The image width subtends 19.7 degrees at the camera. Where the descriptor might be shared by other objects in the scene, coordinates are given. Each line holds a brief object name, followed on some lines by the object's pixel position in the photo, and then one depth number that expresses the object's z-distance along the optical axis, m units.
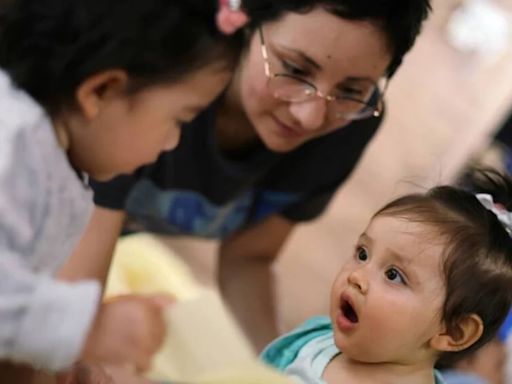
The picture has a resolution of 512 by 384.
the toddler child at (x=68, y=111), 1.21
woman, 1.46
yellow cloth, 1.32
